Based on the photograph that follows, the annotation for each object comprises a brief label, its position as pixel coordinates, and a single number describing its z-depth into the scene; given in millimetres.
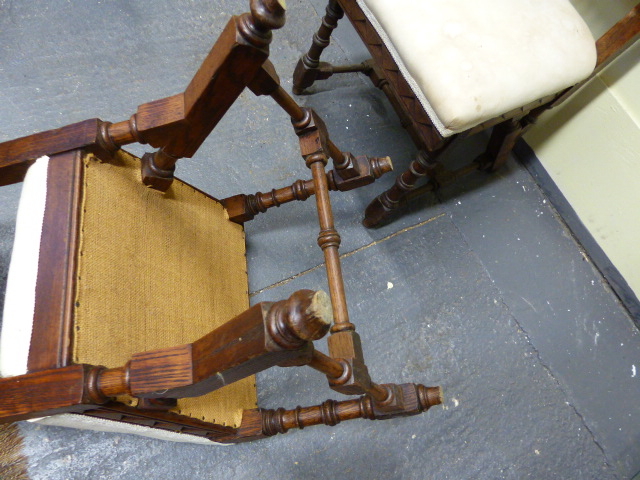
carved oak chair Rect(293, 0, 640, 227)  1082
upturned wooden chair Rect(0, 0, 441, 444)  708
